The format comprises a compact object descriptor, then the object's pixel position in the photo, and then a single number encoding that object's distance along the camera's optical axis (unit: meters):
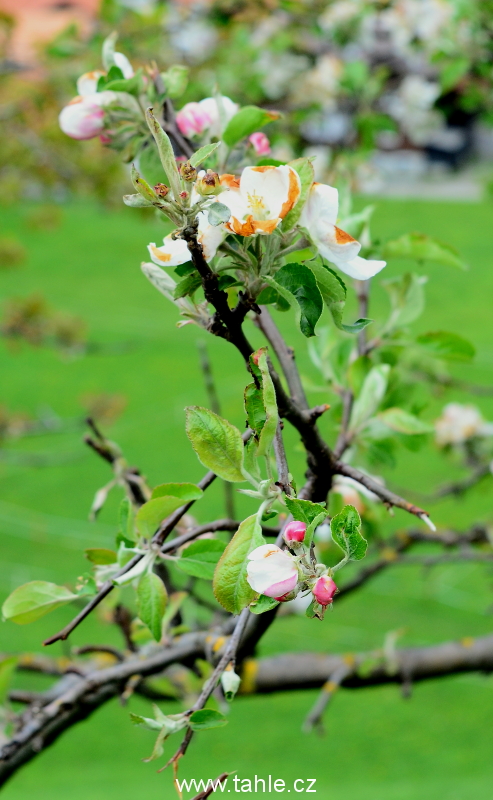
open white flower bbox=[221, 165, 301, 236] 1.04
